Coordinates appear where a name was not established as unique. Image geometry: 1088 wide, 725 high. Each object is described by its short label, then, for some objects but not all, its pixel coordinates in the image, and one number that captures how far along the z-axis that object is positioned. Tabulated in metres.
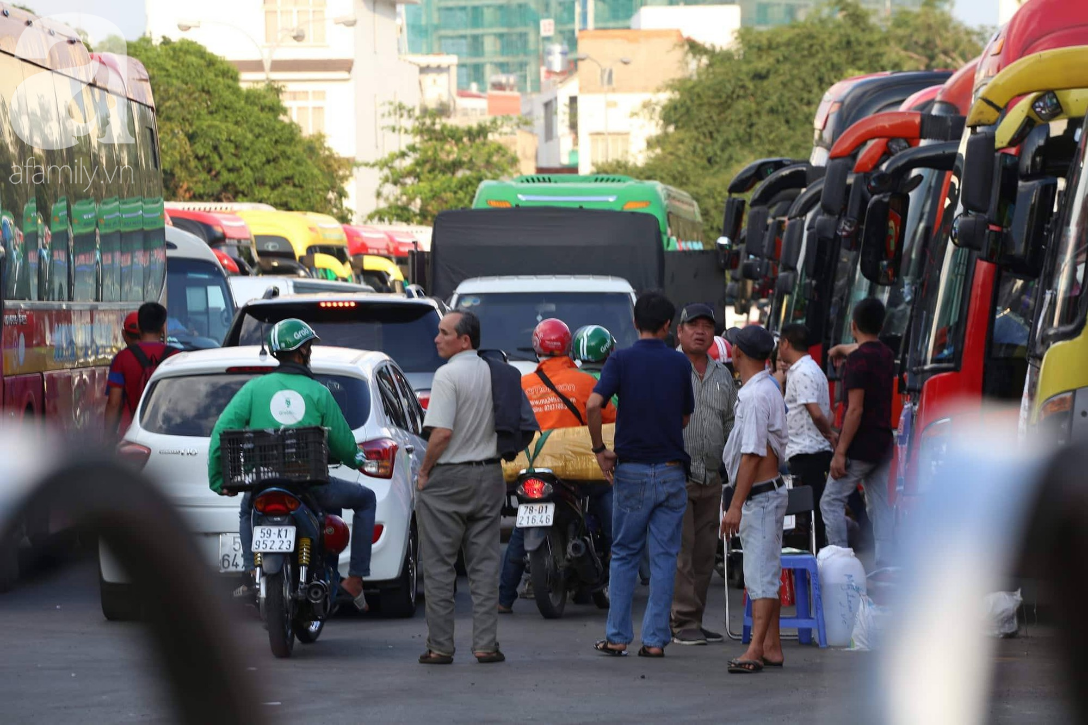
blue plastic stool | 19.11
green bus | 50.72
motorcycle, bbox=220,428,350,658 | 17.84
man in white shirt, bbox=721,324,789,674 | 17.62
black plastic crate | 18.03
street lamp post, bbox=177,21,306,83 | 91.36
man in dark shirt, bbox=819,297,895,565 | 23.94
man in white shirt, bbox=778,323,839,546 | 24.33
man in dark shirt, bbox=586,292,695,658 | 18.66
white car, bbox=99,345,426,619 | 20.52
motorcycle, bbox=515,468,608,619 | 21.34
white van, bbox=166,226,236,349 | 44.34
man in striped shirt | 19.83
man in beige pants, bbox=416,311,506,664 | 18.28
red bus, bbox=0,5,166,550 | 25.87
